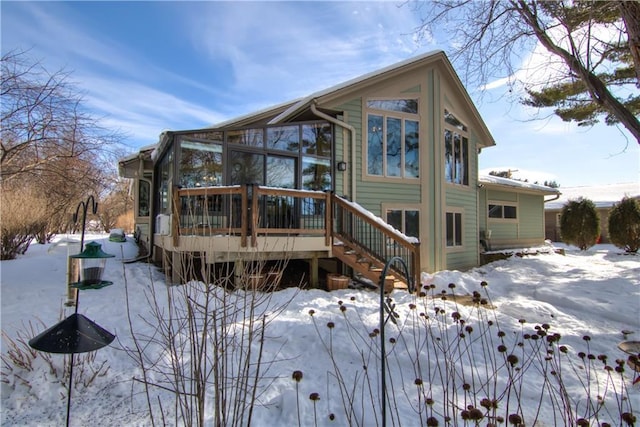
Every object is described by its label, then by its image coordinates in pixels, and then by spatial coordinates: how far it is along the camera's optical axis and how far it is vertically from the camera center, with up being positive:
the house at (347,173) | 6.49 +1.30
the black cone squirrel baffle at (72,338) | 1.81 -0.65
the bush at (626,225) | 12.45 +0.02
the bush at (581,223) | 14.59 +0.11
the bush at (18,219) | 7.89 +0.20
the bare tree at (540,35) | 5.74 +3.94
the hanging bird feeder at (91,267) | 2.70 -0.41
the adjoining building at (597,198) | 21.91 +2.03
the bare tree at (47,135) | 7.33 +2.34
